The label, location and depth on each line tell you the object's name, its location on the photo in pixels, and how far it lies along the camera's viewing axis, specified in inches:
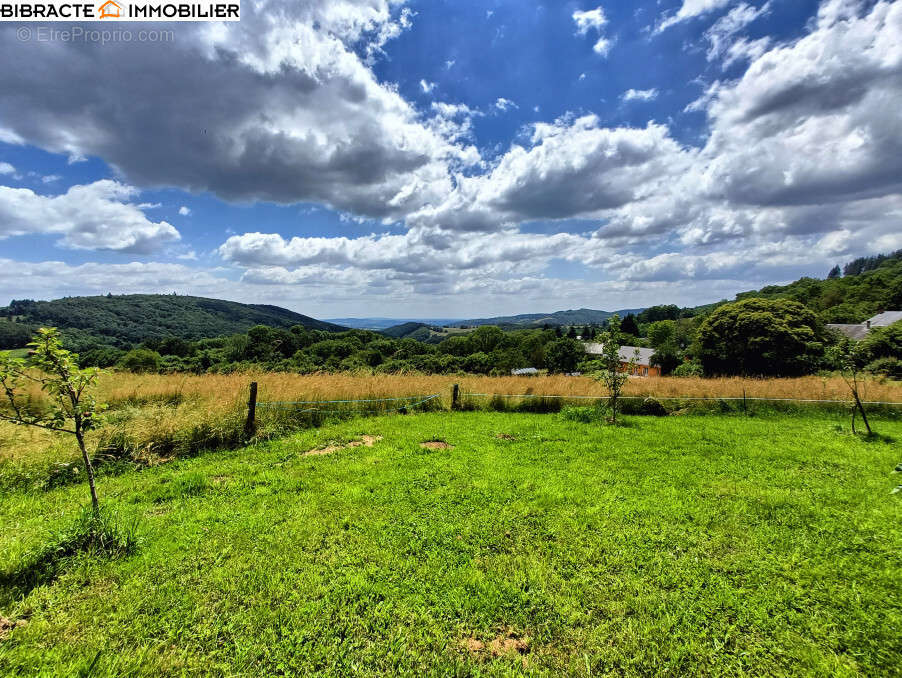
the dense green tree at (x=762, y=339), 914.7
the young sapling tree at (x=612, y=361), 394.2
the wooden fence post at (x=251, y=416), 298.5
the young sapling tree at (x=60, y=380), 130.8
